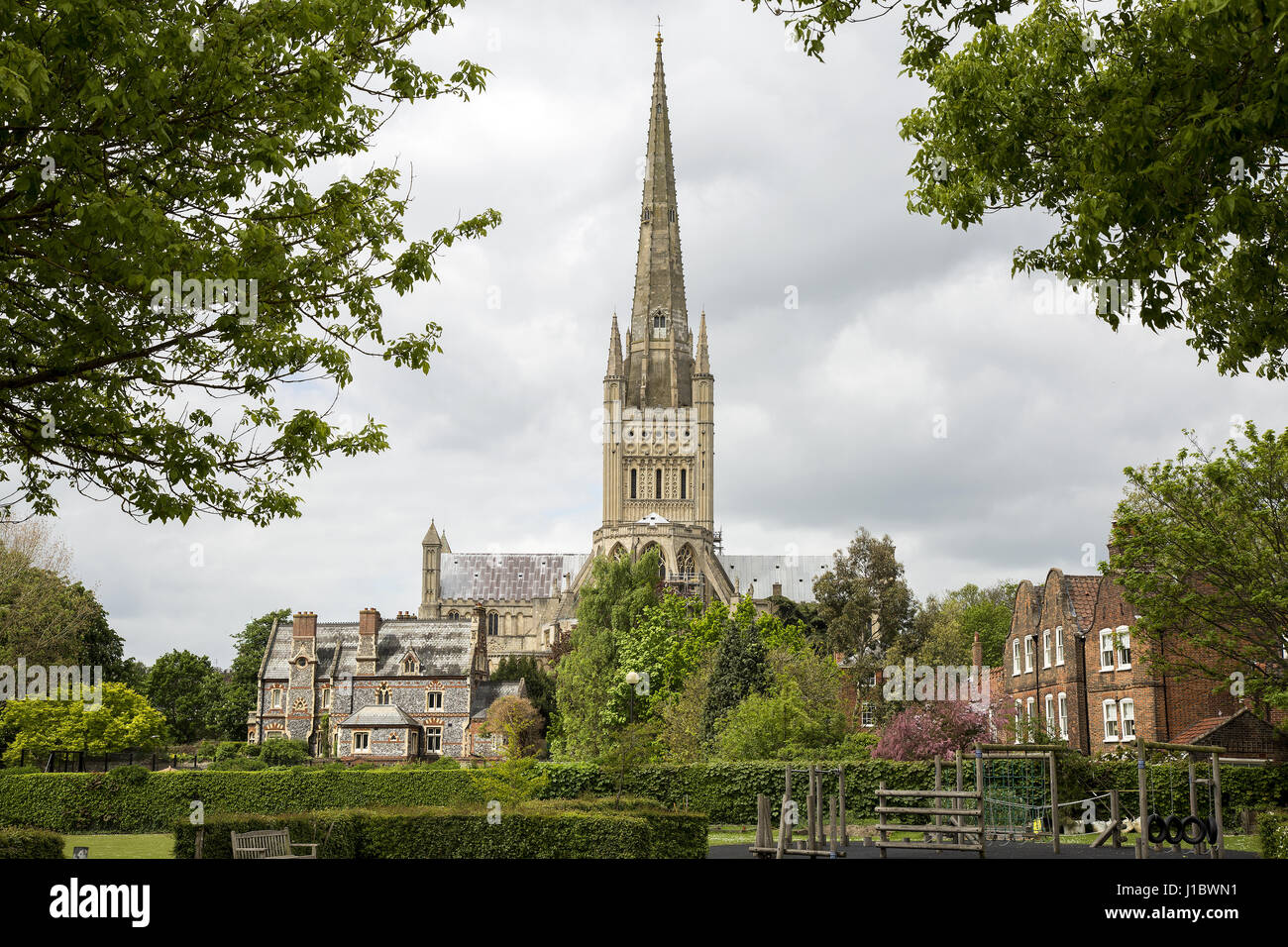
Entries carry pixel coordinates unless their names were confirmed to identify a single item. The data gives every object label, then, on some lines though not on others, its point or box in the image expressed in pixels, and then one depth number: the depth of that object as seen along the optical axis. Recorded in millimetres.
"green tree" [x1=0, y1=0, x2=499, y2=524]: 11523
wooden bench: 21531
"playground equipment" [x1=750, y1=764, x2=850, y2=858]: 22077
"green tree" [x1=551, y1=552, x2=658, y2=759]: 66562
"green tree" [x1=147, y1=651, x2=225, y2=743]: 97125
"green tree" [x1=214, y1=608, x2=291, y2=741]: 96750
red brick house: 39031
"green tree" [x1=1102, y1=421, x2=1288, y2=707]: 31328
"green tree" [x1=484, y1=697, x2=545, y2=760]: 72388
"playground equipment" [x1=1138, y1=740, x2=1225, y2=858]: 22109
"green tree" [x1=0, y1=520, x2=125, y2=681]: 63312
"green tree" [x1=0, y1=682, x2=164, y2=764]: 58500
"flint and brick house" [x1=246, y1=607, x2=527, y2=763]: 79812
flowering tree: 37812
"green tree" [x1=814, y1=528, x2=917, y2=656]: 85188
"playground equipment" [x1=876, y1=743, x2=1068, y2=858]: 21703
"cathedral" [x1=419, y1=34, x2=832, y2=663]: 143500
